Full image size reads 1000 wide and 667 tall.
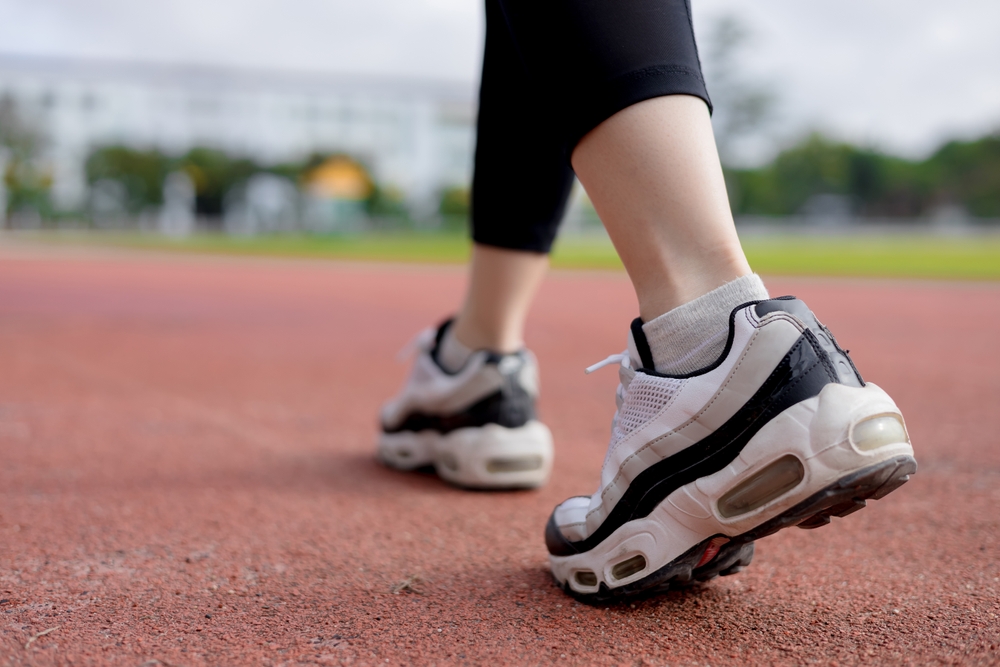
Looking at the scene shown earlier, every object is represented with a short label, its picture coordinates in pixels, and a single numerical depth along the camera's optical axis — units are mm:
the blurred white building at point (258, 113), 51438
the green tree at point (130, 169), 39938
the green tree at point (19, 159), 37781
